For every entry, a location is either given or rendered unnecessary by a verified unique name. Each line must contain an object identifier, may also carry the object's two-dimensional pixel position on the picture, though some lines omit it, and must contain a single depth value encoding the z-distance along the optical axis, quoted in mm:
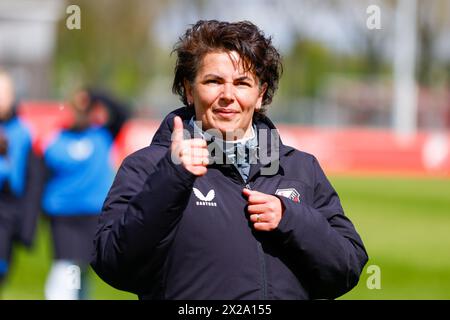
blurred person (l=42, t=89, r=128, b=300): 17750
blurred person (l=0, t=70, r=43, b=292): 16062
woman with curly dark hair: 7016
